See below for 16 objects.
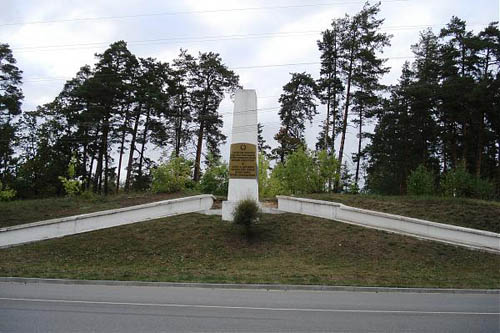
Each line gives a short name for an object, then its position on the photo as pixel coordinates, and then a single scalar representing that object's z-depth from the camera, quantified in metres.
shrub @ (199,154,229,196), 25.30
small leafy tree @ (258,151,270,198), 27.09
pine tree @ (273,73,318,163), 41.81
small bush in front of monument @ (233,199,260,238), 15.48
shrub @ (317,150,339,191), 26.77
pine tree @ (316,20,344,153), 37.31
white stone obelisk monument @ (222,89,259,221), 17.62
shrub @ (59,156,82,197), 23.48
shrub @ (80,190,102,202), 21.84
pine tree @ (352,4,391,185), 35.50
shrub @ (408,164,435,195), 23.09
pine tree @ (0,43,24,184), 38.31
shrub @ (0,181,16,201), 27.23
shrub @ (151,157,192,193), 22.17
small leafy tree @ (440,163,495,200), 21.97
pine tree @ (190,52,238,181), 38.94
